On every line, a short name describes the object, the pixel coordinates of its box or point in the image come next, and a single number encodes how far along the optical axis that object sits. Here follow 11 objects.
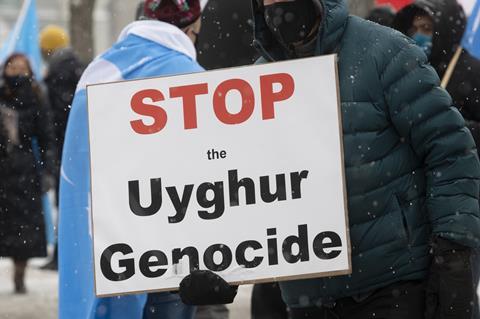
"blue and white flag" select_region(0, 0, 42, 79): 13.63
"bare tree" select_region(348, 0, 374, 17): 13.18
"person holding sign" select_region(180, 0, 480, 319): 4.12
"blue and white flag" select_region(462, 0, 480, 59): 8.09
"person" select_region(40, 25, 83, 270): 12.77
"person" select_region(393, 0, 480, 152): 6.38
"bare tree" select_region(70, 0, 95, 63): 16.67
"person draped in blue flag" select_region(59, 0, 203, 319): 5.37
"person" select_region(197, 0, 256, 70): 7.14
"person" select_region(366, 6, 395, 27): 8.45
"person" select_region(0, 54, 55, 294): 11.32
